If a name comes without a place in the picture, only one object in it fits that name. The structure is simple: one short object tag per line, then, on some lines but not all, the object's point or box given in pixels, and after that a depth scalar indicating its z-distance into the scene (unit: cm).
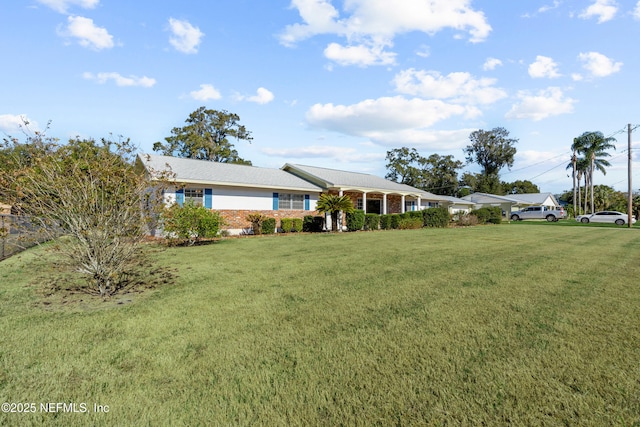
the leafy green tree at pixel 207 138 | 3572
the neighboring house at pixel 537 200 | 5153
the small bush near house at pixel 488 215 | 2906
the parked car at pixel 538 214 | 3912
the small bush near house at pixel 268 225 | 1811
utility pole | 2644
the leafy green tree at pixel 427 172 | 5023
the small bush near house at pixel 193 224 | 1272
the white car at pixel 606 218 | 3168
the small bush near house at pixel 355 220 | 2020
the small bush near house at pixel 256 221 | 1781
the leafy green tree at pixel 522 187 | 7075
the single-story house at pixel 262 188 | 1752
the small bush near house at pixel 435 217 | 2453
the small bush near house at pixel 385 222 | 2231
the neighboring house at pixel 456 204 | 3619
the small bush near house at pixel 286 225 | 1903
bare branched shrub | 507
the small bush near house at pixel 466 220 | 2672
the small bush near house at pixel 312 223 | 2012
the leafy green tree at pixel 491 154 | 5775
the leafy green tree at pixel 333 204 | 1870
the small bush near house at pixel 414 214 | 2378
